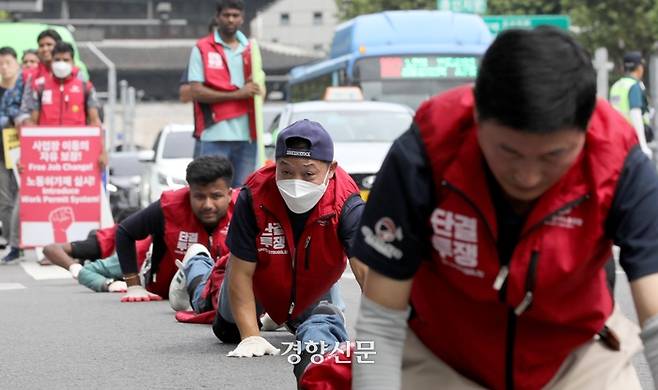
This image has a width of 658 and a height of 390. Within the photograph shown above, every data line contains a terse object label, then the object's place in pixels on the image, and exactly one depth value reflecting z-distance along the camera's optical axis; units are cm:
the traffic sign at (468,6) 5125
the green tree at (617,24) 5156
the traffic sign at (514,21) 4319
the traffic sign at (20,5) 2419
